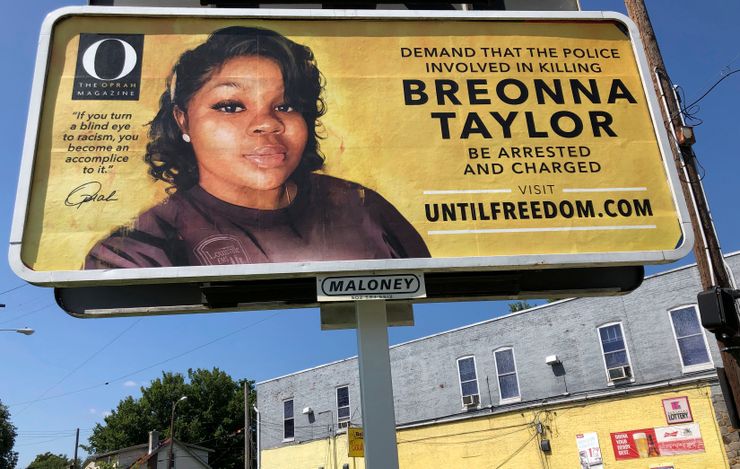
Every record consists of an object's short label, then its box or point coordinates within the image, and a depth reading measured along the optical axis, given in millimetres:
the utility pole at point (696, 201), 7895
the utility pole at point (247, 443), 30673
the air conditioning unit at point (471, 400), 23362
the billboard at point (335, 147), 5828
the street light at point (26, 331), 20559
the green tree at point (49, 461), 79312
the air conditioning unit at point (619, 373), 19500
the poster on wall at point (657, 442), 17391
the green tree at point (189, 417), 55500
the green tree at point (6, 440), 60688
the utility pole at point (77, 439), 50725
